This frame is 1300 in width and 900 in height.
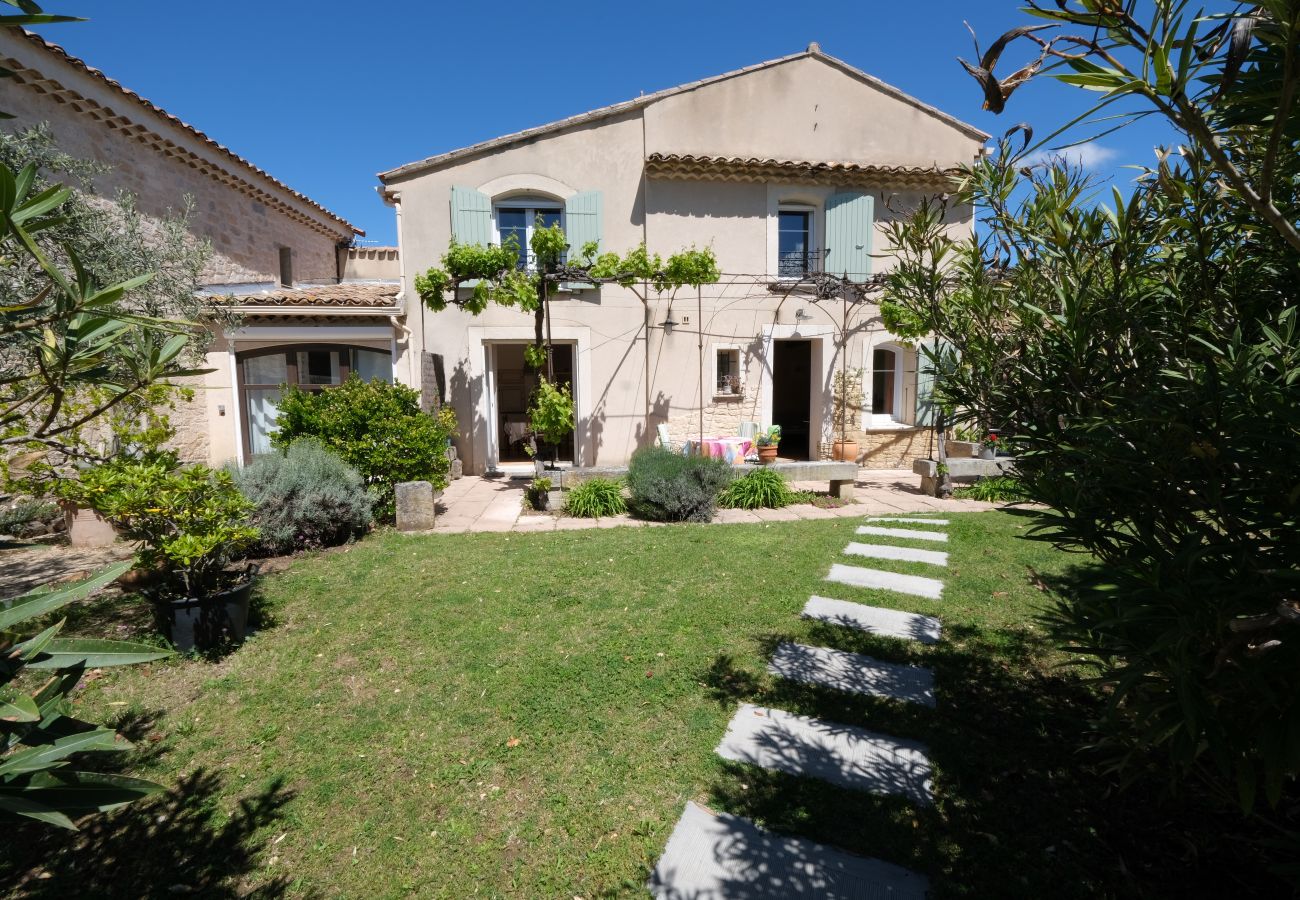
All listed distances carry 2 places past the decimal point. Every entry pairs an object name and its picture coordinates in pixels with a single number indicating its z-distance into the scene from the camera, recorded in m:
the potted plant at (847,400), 11.33
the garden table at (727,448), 10.03
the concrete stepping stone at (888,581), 5.16
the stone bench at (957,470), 9.48
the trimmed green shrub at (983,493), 9.01
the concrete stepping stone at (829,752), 2.75
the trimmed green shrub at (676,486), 7.78
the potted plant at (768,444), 10.58
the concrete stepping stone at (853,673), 3.52
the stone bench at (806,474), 8.77
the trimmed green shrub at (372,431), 7.37
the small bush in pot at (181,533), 3.85
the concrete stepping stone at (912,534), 6.85
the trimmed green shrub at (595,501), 8.12
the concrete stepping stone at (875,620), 4.32
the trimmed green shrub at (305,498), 6.11
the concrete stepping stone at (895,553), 6.04
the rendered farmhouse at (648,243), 10.02
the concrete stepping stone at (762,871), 2.19
